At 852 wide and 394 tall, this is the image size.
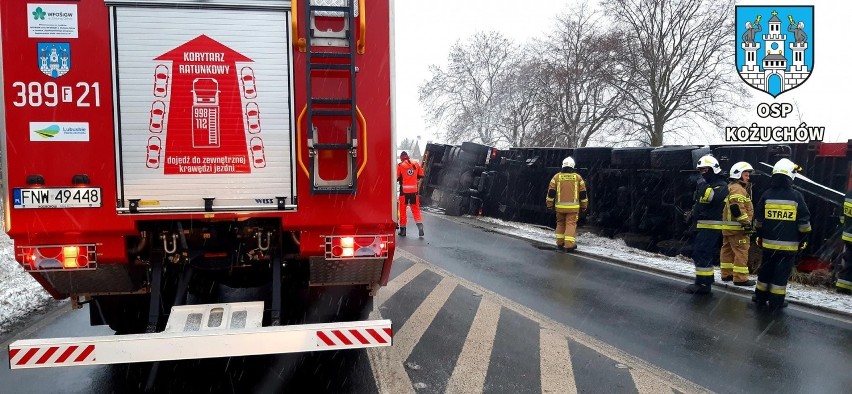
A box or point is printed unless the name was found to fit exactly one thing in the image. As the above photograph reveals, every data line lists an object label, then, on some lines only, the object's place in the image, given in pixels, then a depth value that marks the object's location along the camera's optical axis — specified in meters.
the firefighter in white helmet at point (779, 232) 6.98
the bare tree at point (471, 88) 50.34
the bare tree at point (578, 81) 35.94
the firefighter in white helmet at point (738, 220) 8.02
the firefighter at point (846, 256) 7.55
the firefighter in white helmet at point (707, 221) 7.94
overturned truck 8.84
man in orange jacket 13.31
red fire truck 3.90
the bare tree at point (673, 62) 35.09
